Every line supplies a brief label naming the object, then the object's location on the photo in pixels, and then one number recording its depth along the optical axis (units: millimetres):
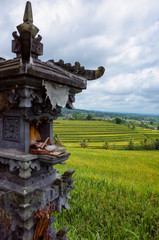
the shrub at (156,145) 38659
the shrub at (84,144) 38375
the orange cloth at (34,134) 3462
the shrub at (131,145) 38875
